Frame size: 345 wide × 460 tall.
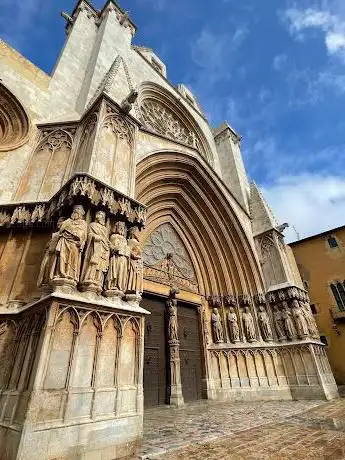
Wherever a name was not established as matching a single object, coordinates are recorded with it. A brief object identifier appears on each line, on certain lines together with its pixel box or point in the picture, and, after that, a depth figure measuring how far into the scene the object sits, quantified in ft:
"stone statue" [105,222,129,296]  11.83
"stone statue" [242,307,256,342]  28.26
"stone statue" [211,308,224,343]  28.11
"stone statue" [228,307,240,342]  27.96
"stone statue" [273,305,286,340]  28.71
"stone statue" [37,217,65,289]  10.69
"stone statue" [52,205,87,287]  10.49
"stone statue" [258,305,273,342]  28.63
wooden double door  21.69
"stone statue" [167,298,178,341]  24.31
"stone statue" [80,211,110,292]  11.09
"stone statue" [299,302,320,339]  28.81
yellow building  47.09
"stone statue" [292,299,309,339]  27.55
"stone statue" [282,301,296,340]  27.96
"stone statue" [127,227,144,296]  12.58
